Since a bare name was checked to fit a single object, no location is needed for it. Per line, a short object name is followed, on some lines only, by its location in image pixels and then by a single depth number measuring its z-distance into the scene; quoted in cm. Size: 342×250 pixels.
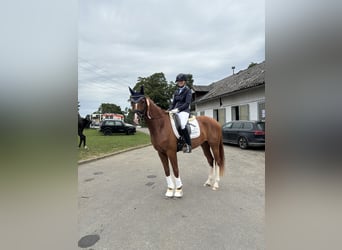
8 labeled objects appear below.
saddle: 354
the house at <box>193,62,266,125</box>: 1173
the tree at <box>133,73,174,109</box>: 3759
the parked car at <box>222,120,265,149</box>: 846
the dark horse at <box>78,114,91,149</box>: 849
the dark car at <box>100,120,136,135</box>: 1855
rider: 365
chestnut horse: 321
